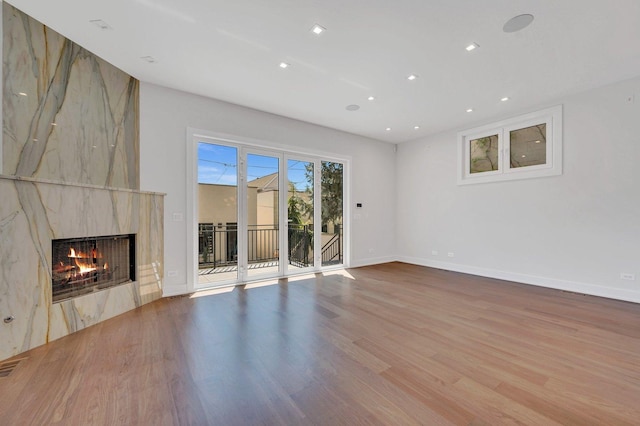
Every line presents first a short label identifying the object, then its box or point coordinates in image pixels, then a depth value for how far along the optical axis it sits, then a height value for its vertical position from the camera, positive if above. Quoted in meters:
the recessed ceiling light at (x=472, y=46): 2.83 +1.83
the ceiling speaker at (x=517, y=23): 2.43 +1.83
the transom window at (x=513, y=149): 4.31 +1.16
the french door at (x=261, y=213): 4.28 -0.02
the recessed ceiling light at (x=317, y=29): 2.56 +1.84
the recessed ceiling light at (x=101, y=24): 2.53 +1.89
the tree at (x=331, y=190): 5.61 +0.49
